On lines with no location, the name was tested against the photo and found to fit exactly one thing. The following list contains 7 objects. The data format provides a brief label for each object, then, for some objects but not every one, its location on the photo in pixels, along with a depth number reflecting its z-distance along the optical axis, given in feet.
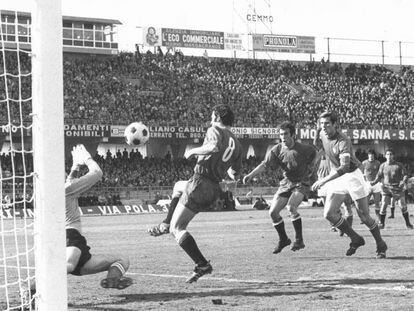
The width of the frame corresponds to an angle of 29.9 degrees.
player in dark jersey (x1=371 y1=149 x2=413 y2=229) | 67.92
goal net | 16.60
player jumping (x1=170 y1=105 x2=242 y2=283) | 30.55
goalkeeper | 25.79
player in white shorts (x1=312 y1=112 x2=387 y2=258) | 38.11
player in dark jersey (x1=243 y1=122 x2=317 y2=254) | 42.09
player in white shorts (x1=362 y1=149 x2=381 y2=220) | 76.43
